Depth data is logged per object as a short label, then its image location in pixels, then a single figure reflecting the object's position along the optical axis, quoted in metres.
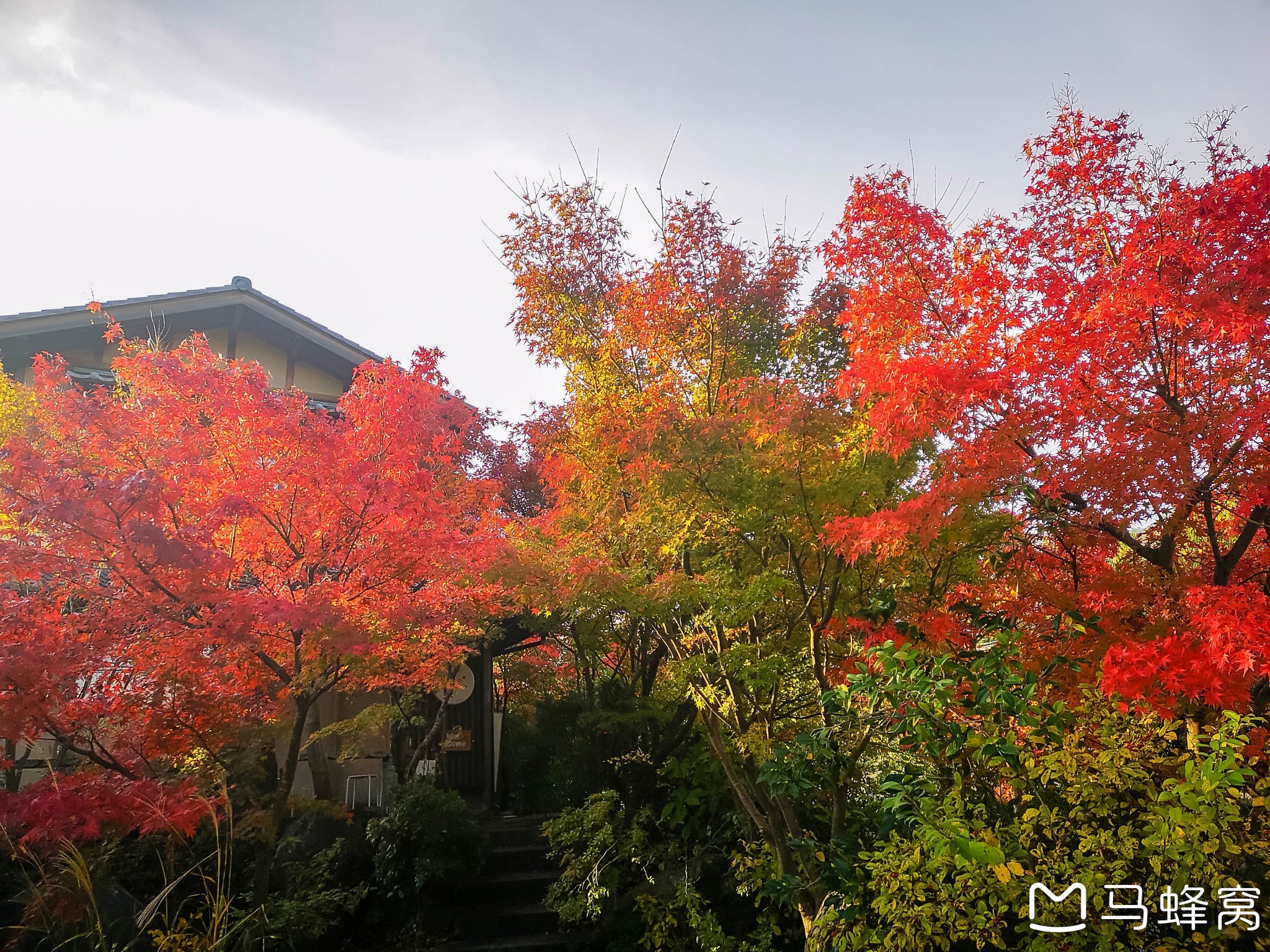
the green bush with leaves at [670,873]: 7.85
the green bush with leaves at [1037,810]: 4.75
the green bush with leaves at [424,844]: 9.05
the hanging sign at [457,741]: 12.98
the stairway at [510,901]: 8.64
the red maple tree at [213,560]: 6.37
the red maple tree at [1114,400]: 4.91
